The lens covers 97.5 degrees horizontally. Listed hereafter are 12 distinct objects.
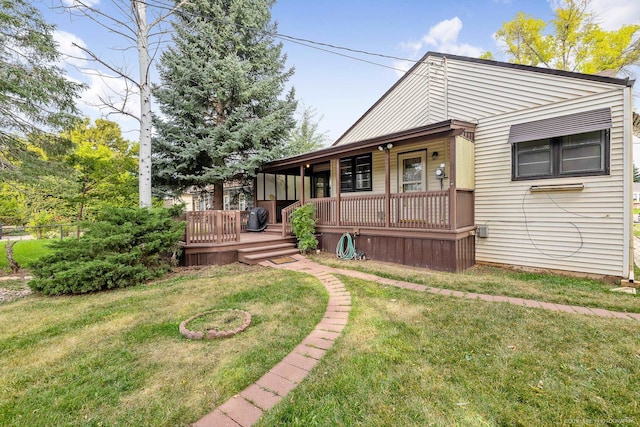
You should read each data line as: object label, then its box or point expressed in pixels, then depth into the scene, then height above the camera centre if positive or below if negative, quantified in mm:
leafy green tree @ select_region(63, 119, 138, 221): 7984 +970
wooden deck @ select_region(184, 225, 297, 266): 7105 -1098
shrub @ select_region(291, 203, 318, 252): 8242 -554
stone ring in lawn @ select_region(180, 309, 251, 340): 3162 -1411
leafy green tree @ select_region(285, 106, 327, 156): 21781 +6079
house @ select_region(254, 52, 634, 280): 5367 +731
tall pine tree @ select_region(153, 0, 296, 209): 10031 +4094
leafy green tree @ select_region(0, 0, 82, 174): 6746 +3052
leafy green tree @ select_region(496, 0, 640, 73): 14430 +9039
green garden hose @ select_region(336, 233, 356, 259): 7881 -1136
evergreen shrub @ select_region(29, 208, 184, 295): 4891 -833
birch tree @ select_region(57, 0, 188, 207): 6801 +3903
